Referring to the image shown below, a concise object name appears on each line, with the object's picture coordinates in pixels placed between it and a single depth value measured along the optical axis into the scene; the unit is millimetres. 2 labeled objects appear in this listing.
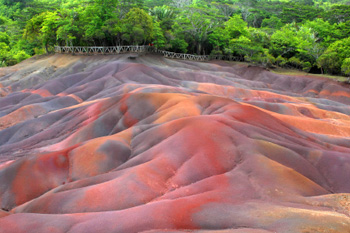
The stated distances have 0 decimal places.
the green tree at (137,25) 55097
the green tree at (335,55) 56781
